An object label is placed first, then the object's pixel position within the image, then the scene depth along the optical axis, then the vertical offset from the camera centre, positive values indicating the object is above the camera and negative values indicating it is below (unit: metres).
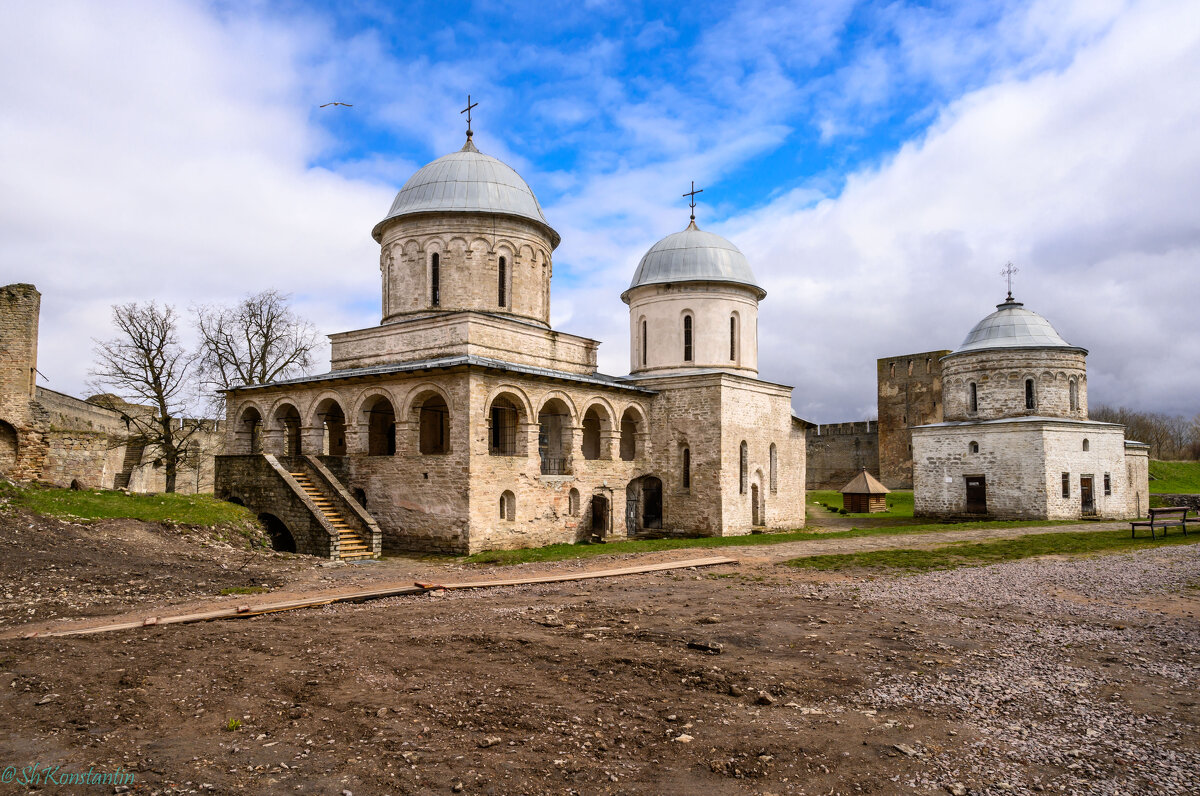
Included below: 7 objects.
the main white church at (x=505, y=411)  18.59 +1.62
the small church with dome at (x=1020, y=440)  28.77 +1.11
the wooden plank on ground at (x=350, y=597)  8.98 -1.90
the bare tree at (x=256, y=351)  32.16 +4.96
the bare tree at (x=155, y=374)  27.05 +3.28
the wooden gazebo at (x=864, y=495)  35.19 -1.22
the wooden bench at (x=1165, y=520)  20.77 -1.39
